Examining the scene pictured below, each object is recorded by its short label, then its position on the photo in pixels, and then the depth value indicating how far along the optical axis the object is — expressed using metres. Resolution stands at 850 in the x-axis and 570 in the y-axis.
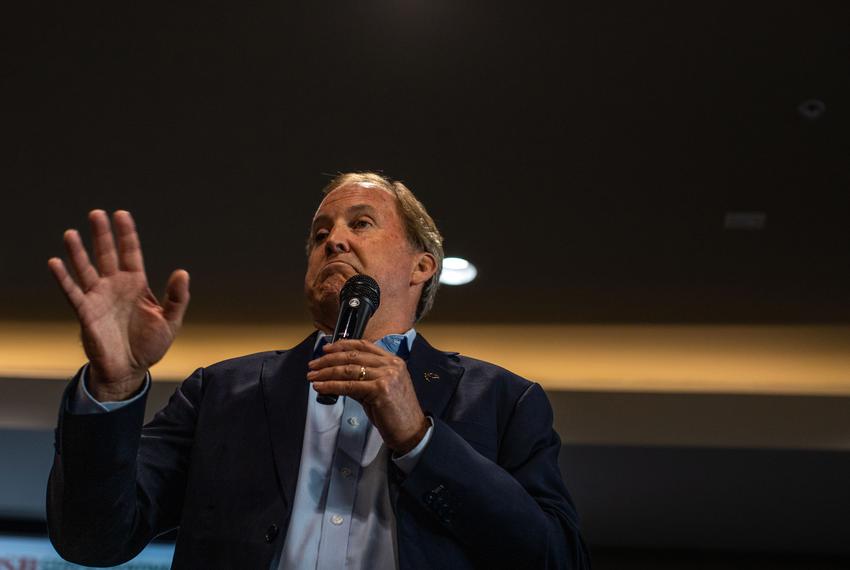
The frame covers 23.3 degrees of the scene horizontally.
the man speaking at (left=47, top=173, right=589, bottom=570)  2.39
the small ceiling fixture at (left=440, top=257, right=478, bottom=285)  6.00
